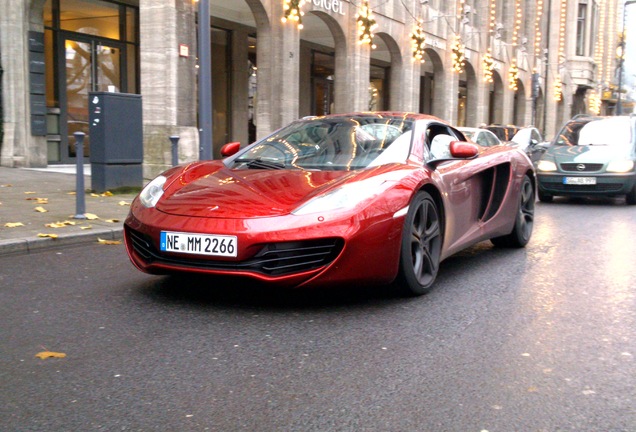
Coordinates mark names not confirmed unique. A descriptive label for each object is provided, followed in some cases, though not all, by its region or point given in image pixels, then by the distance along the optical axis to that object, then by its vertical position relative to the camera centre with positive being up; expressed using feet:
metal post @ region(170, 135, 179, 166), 31.73 -0.49
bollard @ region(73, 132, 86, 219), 25.35 -1.62
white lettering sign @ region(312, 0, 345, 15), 59.93 +12.09
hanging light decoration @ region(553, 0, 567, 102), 145.18 +19.45
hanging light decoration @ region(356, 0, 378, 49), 65.92 +11.50
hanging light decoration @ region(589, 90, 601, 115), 185.06 +11.63
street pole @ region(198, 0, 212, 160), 32.89 +2.81
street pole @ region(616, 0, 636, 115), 122.51 +22.57
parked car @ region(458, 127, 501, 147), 49.03 +0.63
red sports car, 13.38 -1.34
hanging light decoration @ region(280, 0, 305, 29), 55.16 +10.42
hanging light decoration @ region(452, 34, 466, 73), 91.61 +11.84
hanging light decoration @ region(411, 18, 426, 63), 78.21 +11.60
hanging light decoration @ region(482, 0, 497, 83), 104.83 +13.52
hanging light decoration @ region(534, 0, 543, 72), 134.92 +21.86
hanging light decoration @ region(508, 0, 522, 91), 118.42 +15.79
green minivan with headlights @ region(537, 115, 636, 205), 38.06 -1.17
